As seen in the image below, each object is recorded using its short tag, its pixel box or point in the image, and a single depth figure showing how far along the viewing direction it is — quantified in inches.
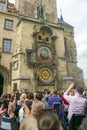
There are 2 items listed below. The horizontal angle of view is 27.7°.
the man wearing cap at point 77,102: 197.7
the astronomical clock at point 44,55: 772.6
